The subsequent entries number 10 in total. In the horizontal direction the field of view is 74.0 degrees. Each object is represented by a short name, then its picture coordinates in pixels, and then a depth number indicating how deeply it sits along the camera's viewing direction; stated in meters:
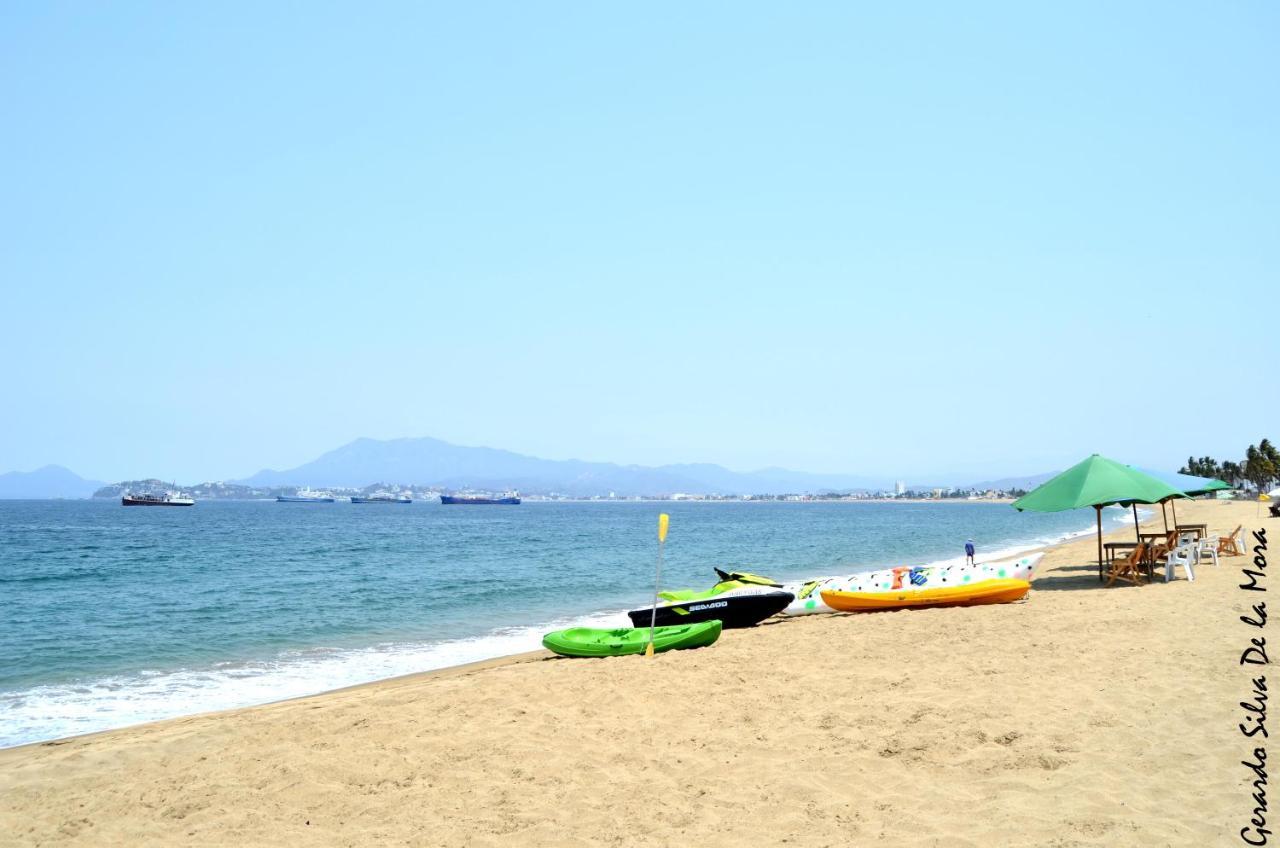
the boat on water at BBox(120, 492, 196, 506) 140.12
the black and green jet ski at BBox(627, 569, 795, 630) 13.80
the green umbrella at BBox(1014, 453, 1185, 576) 14.64
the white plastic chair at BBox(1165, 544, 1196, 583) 15.42
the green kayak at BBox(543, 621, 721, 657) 11.66
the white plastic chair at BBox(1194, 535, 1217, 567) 17.72
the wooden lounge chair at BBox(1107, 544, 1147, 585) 15.57
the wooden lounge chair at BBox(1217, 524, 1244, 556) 18.84
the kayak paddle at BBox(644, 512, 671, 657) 10.97
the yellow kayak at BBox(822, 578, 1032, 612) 14.13
